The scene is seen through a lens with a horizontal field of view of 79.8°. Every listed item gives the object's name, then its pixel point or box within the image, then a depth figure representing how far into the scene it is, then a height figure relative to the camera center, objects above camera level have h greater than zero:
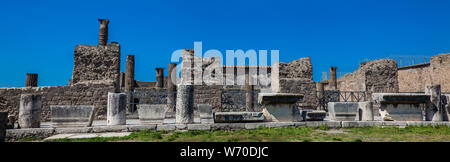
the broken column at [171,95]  16.42 +0.14
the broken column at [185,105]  8.21 -0.24
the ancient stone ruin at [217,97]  7.93 +0.01
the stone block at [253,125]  7.93 -0.84
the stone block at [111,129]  7.36 -0.85
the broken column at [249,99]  15.80 -0.14
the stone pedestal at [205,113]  9.39 -0.58
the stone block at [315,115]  8.60 -0.60
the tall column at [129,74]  21.46 +1.92
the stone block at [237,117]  8.08 -0.61
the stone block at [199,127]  7.76 -0.86
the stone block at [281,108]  8.38 -0.36
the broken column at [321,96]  17.77 +0.01
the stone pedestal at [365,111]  9.15 -0.52
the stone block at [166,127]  7.60 -0.85
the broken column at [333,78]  26.05 +1.71
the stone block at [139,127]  7.49 -0.83
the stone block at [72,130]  7.19 -0.86
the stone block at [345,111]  8.81 -0.49
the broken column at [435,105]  8.93 -0.32
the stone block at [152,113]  8.16 -0.48
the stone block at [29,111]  7.21 -0.35
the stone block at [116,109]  7.89 -0.34
